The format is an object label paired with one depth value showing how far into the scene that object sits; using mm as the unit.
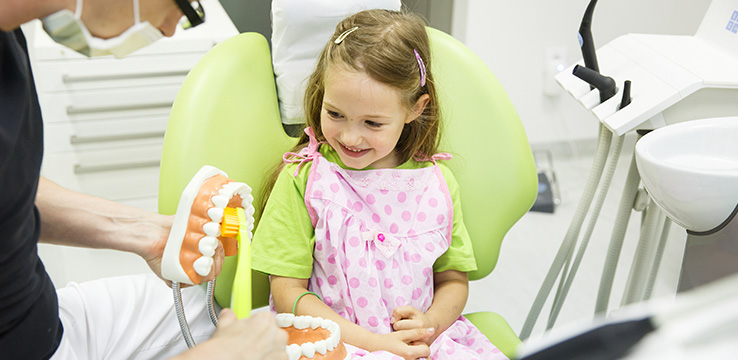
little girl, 1070
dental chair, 1169
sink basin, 943
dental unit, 1166
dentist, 661
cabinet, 1812
